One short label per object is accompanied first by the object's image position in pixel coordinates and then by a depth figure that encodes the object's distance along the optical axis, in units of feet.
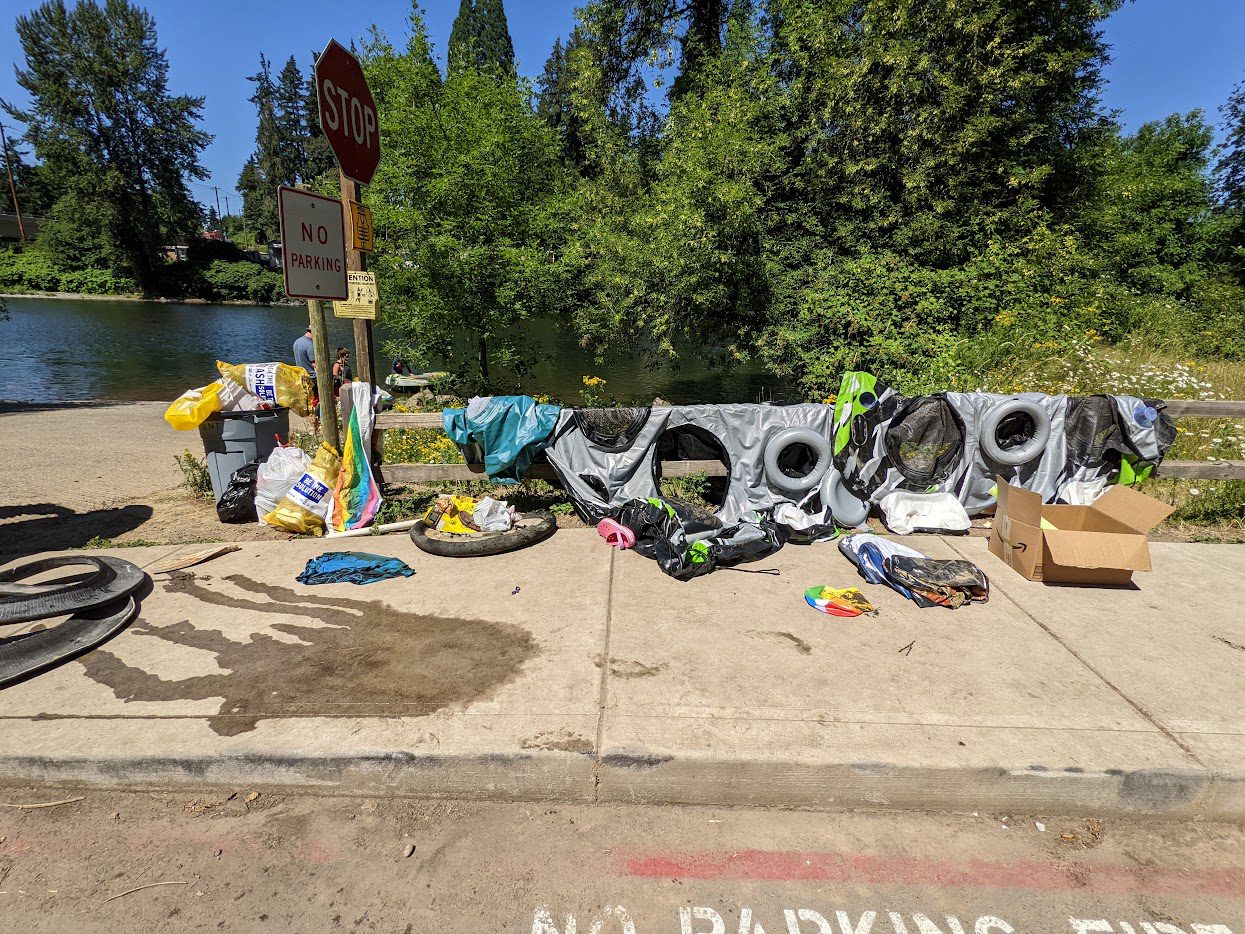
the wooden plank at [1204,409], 18.22
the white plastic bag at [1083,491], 18.81
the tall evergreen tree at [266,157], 285.02
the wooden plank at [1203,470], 18.45
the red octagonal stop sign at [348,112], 15.96
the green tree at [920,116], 32.12
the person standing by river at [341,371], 42.65
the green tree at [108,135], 193.26
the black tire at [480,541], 16.38
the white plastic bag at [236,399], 20.07
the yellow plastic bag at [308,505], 18.40
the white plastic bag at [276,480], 19.15
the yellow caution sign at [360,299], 18.07
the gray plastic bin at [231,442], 20.17
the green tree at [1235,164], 94.07
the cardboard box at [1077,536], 14.20
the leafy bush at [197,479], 22.80
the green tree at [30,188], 267.80
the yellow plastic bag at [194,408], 19.57
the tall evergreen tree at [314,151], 280.78
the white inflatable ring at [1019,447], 18.48
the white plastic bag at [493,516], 17.76
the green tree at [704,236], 32.89
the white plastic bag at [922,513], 17.92
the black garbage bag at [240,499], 19.54
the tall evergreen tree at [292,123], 302.66
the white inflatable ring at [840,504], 18.30
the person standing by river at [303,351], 39.99
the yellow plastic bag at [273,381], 20.65
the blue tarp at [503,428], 18.01
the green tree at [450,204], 32.78
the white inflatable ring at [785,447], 18.29
